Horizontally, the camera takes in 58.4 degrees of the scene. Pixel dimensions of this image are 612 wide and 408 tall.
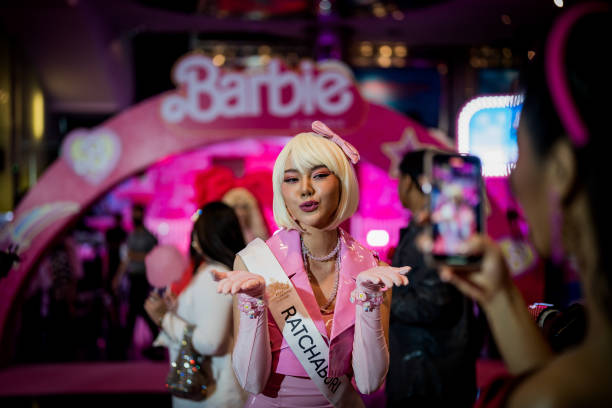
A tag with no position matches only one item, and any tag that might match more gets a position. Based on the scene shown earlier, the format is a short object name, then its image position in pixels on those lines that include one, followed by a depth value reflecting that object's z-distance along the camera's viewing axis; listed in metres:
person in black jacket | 2.57
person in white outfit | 2.48
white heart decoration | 6.00
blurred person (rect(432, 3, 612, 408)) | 0.89
